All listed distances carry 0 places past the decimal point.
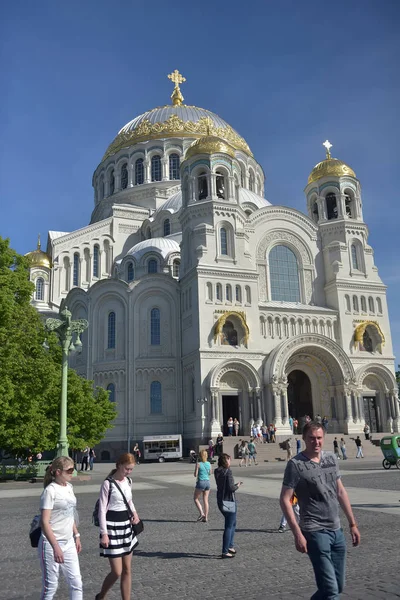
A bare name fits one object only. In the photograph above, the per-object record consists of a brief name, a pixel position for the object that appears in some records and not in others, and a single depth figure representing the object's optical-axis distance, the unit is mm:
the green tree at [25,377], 21578
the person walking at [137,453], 33906
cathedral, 37812
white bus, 36031
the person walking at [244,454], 29794
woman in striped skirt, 5770
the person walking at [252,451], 30156
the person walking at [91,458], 31078
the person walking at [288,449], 32463
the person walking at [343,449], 31930
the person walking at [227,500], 8211
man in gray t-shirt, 4648
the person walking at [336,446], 31475
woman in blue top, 11547
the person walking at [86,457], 30628
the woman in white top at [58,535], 5273
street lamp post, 20156
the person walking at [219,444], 32500
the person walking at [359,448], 32816
